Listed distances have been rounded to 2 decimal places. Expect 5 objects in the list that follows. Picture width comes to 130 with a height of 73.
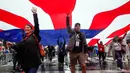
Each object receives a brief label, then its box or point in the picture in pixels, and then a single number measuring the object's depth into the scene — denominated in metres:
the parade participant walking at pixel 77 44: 4.31
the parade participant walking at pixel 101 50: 9.90
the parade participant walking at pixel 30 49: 3.18
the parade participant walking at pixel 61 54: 8.27
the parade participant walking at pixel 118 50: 6.16
